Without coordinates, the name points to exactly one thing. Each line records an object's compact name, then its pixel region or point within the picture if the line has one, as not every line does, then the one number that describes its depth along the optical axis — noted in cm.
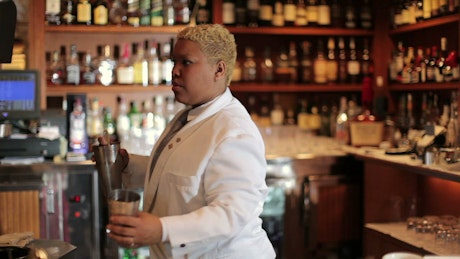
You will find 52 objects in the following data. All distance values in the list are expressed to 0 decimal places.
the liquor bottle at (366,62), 508
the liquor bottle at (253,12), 481
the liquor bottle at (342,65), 503
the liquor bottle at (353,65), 502
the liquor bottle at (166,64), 452
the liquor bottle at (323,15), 492
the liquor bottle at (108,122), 447
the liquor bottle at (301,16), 488
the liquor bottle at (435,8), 430
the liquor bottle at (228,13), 471
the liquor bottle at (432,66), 439
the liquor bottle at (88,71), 443
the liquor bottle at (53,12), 433
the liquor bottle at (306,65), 497
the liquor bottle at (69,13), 440
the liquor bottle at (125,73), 447
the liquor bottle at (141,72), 450
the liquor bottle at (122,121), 445
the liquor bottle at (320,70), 496
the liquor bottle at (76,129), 406
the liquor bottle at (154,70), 449
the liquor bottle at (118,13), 448
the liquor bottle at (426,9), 440
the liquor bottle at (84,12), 439
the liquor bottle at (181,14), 452
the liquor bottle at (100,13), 441
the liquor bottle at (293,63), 495
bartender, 170
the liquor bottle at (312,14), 491
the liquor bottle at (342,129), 451
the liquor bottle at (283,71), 493
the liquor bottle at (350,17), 499
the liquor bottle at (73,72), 439
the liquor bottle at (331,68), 499
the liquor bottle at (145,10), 450
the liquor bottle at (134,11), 447
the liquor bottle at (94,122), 438
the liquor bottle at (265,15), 481
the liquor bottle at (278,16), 482
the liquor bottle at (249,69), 490
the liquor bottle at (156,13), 449
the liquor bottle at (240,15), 478
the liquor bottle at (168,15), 450
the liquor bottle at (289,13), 484
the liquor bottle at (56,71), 439
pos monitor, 384
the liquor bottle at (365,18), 500
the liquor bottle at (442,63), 424
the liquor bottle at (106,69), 447
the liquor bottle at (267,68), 491
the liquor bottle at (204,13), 471
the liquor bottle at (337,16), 498
